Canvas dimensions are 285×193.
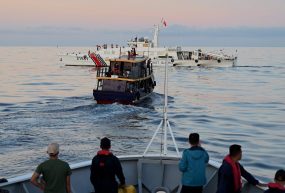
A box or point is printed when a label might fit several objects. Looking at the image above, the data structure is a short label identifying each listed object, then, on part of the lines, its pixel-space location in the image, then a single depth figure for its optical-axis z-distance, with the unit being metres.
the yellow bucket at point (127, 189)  8.25
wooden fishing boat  34.50
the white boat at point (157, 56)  77.31
